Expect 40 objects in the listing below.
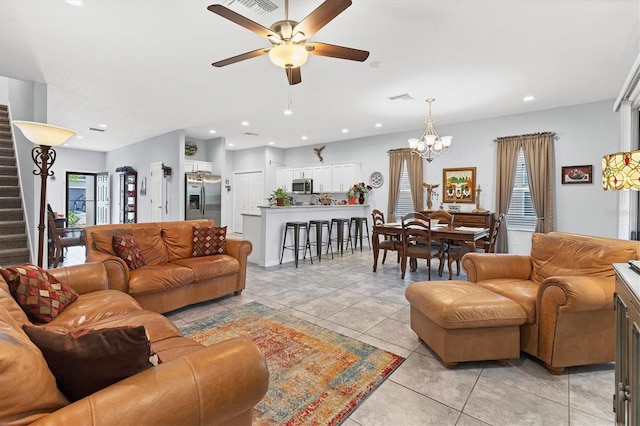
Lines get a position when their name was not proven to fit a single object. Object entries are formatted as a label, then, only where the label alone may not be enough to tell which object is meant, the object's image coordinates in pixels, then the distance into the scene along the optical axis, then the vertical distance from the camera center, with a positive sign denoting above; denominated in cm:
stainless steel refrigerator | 769 +39
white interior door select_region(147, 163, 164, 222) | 763 +47
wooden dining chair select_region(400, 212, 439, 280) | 428 -45
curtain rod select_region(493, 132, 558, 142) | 538 +139
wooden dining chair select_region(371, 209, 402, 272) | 467 -54
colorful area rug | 174 -112
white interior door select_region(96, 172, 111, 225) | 1009 +38
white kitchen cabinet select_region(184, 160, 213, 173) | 796 +120
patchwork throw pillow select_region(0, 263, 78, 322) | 174 -49
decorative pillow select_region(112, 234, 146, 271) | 302 -41
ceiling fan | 198 +129
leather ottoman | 210 -81
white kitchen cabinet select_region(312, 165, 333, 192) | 860 +93
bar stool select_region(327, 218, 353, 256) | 645 -47
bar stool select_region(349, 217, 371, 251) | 701 -34
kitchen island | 536 -34
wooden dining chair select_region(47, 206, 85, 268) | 461 -48
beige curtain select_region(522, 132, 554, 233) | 539 +66
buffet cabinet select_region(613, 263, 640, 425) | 109 -54
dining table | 413 -33
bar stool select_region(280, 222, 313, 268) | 536 -49
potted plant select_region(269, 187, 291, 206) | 564 +23
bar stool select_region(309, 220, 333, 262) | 592 -43
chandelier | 481 +110
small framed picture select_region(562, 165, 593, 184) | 510 +63
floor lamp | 268 +66
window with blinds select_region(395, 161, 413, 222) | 720 +33
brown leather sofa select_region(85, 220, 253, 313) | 285 -59
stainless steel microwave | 861 +70
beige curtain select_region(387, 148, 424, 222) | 695 +81
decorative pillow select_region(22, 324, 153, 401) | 95 -47
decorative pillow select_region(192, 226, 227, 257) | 369 -38
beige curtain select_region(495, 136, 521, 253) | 576 +69
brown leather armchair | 199 -63
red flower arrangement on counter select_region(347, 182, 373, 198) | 764 +52
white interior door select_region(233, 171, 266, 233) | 944 +53
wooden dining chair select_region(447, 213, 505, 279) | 432 -56
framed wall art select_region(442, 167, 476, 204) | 631 +55
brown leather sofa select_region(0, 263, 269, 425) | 80 -55
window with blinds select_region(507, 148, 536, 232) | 573 +11
